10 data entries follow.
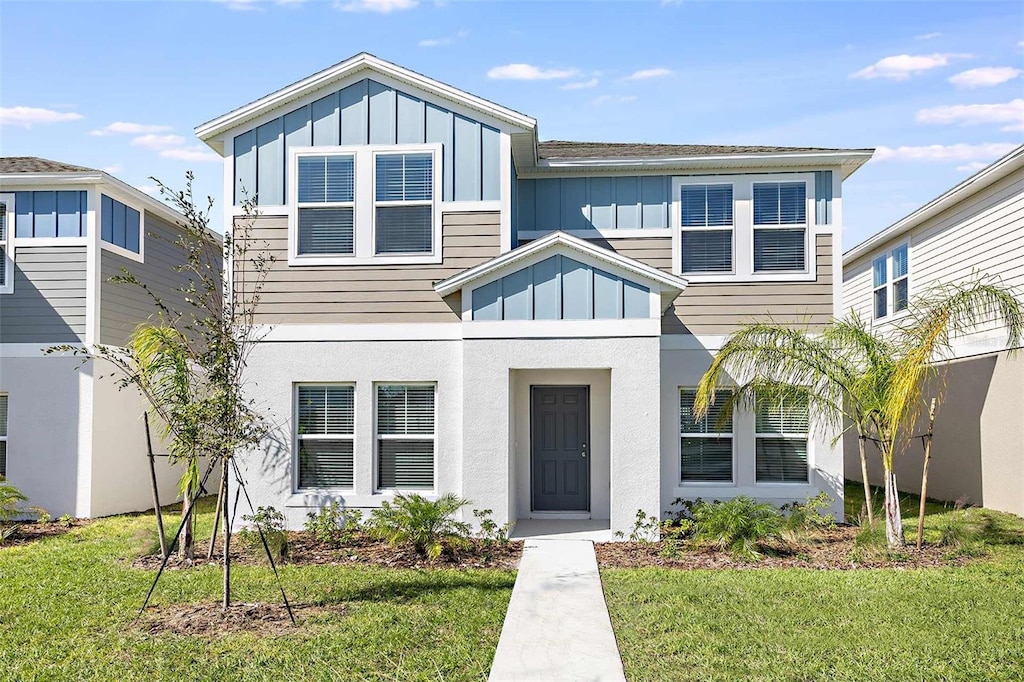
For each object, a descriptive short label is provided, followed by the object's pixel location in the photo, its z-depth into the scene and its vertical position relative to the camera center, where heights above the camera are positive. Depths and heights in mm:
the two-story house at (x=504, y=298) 11188 +1333
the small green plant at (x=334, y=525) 11172 -2069
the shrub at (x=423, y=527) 10195 -1902
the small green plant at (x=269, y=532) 10156 -2085
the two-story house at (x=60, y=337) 13594 +848
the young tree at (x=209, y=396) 7434 -121
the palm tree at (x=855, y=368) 10211 +251
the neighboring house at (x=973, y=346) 13086 +705
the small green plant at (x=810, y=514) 11203 -1922
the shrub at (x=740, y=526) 10461 -1929
